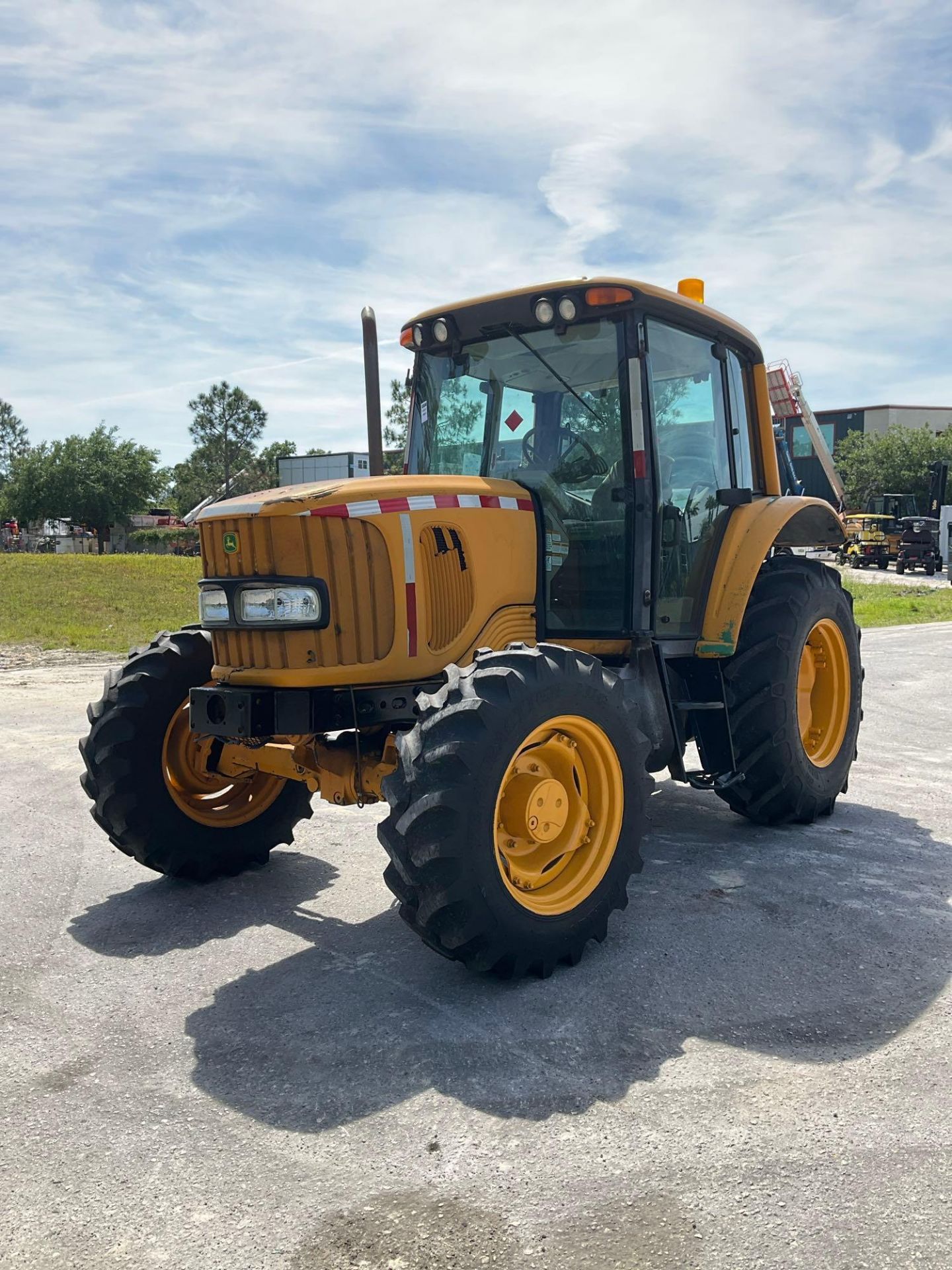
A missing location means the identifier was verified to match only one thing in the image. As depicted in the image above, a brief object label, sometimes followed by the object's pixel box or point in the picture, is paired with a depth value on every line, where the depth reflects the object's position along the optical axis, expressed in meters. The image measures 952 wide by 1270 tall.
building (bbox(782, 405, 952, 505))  64.62
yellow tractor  3.67
